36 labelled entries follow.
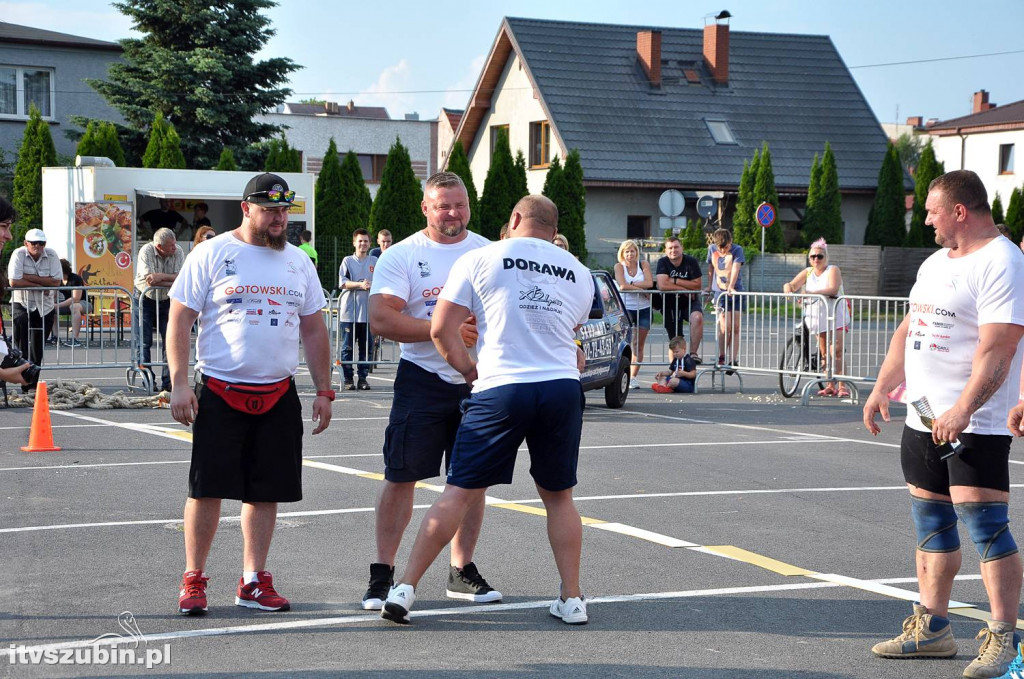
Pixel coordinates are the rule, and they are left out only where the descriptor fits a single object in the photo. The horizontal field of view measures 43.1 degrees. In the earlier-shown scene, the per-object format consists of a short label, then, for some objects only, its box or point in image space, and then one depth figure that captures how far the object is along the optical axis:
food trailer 24.53
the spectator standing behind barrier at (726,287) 16.55
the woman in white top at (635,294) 16.89
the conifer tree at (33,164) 31.06
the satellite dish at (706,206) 34.03
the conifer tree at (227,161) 33.41
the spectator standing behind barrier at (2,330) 6.51
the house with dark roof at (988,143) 56.00
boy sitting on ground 16.22
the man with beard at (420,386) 5.92
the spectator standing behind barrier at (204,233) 15.02
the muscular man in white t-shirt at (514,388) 5.49
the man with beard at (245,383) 5.78
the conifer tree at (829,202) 44.56
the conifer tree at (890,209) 45.88
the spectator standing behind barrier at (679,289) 16.88
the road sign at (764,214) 36.28
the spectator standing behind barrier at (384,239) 17.44
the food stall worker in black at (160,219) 26.67
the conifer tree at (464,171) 37.28
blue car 13.55
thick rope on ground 13.88
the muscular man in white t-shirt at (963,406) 5.05
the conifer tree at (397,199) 35.56
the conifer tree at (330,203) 35.12
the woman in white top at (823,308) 15.08
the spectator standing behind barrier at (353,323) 15.91
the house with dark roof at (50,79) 38.59
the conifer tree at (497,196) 38.28
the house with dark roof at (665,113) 46.06
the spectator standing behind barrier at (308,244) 21.08
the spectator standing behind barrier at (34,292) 15.05
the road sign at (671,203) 32.81
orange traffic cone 10.70
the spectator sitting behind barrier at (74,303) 15.78
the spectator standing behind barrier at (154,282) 15.06
